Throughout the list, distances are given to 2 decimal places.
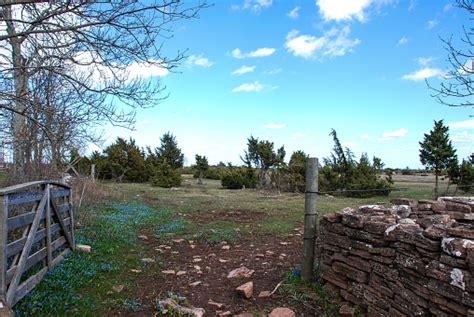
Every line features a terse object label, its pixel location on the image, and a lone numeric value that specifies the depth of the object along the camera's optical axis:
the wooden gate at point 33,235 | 3.38
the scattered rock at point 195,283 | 5.00
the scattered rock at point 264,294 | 4.49
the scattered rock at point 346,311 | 3.86
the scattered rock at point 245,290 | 4.46
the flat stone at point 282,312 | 3.89
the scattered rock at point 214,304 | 4.28
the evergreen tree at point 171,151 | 33.81
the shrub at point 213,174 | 33.09
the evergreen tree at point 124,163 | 27.67
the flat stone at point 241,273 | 5.32
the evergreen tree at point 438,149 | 16.11
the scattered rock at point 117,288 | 4.59
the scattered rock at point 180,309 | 3.96
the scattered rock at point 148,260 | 6.02
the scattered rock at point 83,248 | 6.12
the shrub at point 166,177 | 23.52
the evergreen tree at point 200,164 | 26.33
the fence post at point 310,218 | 4.93
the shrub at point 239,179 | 23.89
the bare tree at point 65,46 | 4.39
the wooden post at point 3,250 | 3.31
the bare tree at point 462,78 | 6.34
